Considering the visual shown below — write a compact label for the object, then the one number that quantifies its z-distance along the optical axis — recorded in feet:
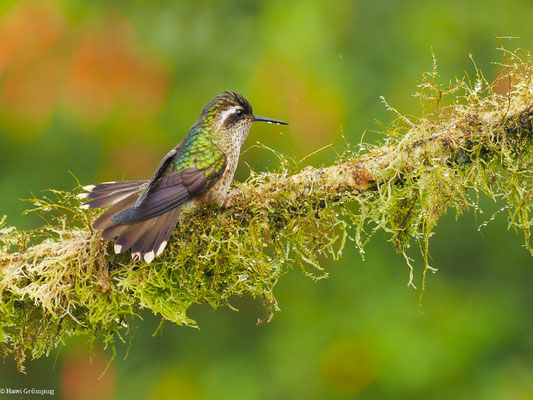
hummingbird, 18.19
